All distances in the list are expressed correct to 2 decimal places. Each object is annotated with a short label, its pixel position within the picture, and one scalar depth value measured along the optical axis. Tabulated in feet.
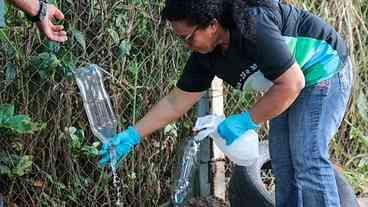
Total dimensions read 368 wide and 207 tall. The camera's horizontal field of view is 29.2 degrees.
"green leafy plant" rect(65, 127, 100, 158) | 12.59
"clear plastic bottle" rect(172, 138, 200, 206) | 12.77
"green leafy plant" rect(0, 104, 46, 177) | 11.88
